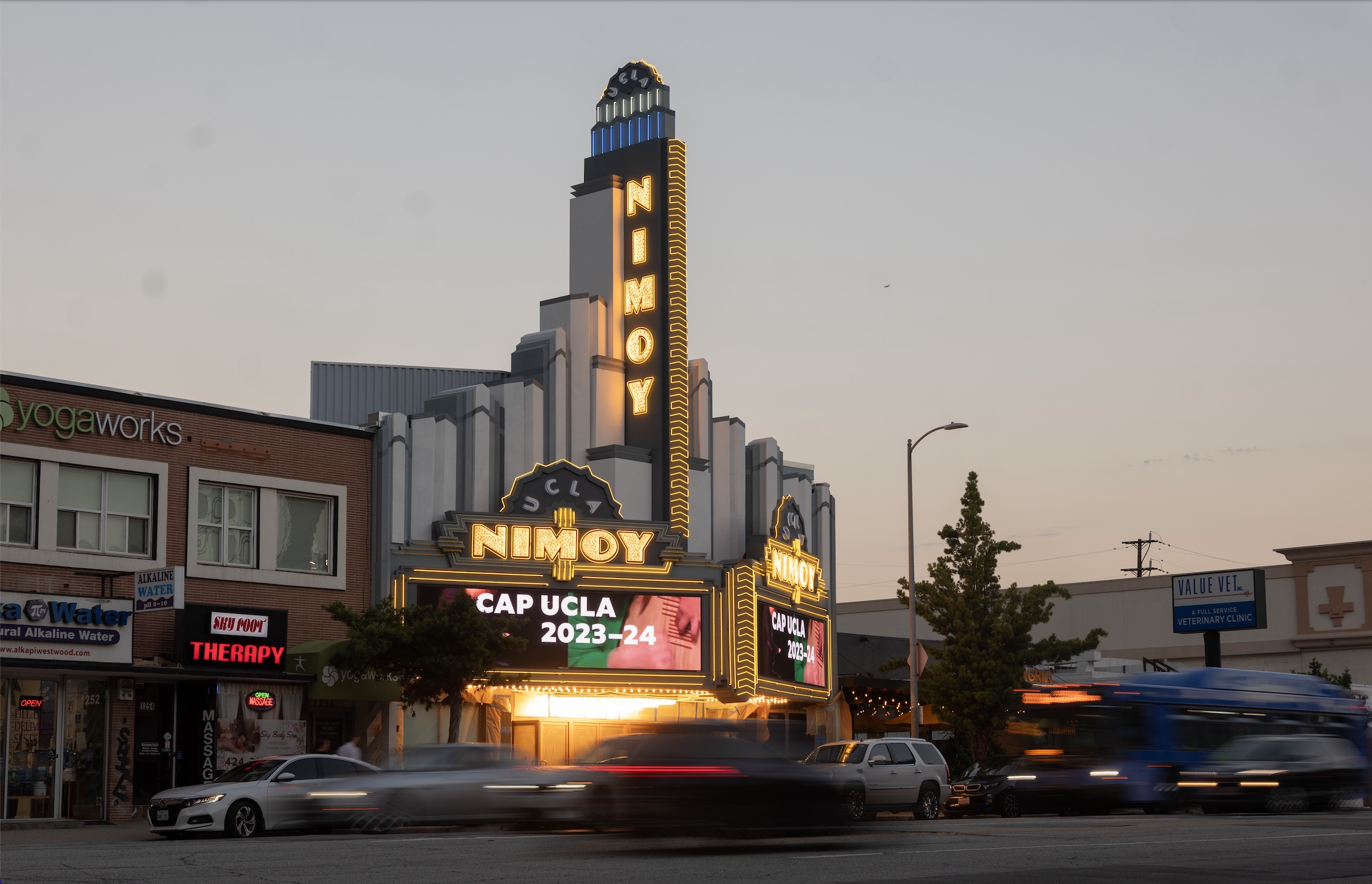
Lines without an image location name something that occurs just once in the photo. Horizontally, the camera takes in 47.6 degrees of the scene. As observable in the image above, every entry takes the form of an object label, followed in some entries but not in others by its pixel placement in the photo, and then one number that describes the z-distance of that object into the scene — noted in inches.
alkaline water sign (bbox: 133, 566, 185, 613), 1234.0
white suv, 1211.2
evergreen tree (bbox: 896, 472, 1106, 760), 1822.1
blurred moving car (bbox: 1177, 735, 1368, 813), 1190.9
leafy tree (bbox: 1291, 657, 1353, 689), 2346.2
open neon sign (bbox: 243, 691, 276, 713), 1390.3
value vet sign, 1975.9
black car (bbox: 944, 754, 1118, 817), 1184.8
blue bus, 1176.2
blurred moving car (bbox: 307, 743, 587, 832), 919.0
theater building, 1598.2
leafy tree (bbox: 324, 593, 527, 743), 1334.9
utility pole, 4323.3
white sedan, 929.5
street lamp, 1649.9
